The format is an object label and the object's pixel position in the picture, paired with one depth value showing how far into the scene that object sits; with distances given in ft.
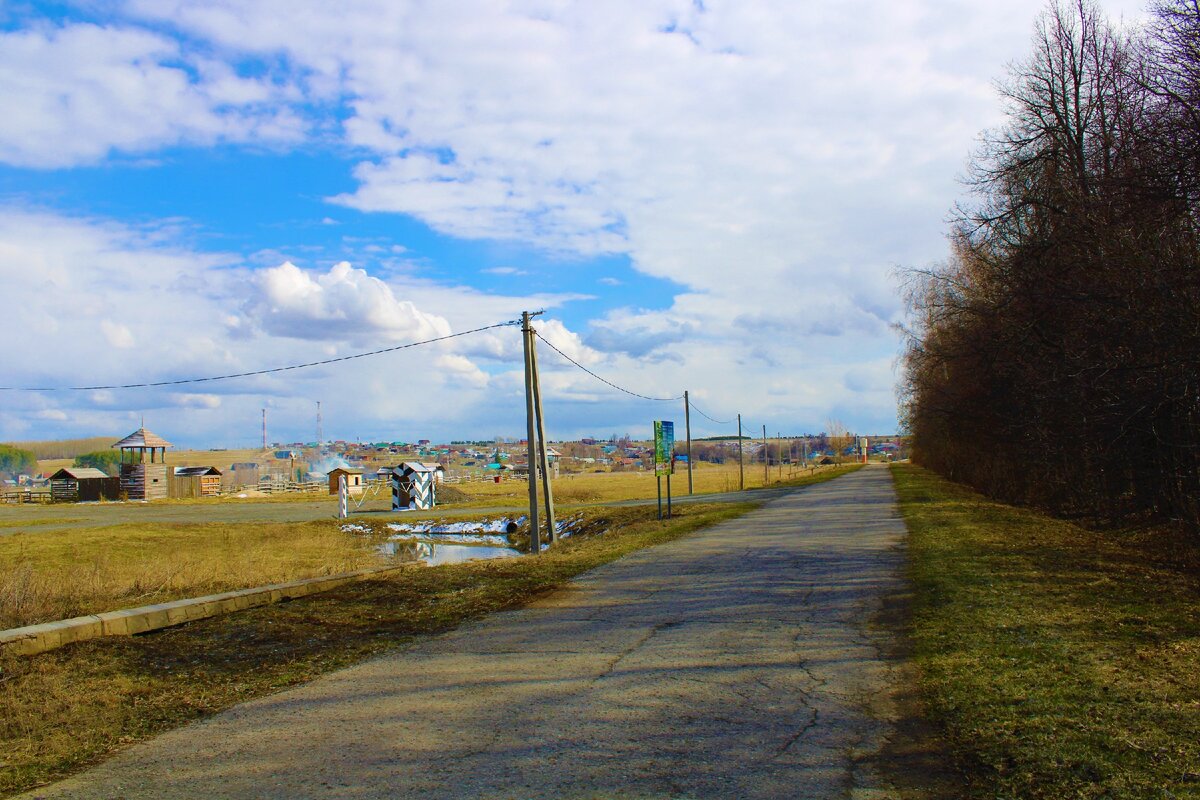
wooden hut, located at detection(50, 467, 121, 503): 208.64
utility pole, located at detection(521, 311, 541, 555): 63.05
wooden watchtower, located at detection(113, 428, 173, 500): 201.77
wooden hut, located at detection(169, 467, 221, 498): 221.87
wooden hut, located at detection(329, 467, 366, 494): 199.94
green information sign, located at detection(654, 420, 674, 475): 73.97
